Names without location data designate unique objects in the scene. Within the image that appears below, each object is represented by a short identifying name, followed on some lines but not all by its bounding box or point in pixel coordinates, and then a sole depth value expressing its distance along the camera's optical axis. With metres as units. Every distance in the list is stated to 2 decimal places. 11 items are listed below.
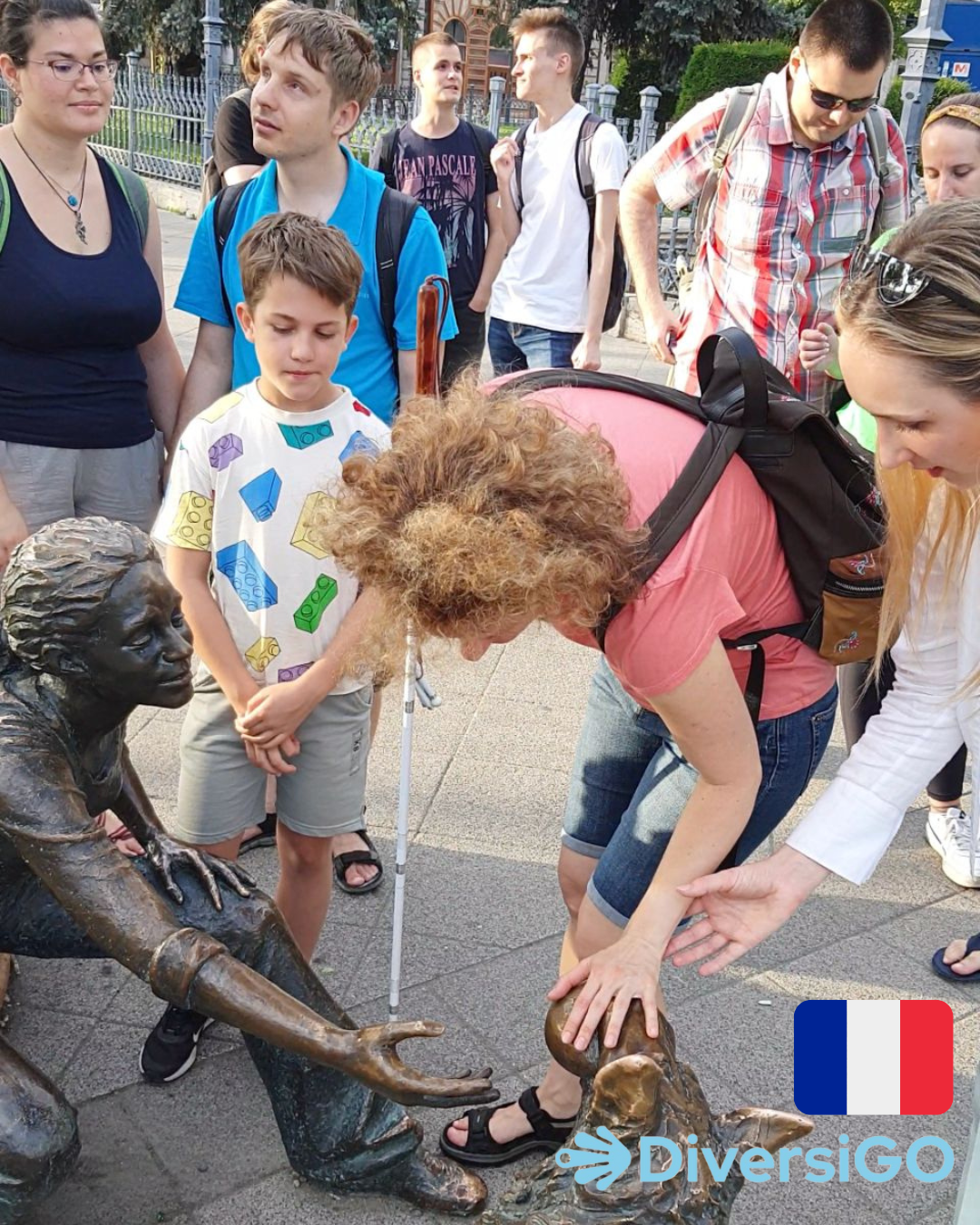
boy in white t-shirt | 2.67
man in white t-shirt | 5.57
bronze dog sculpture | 1.64
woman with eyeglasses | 3.14
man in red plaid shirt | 3.72
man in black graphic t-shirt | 5.29
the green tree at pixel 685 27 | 26.44
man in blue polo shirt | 3.25
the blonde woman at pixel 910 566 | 1.69
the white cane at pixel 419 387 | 2.86
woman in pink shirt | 1.67
